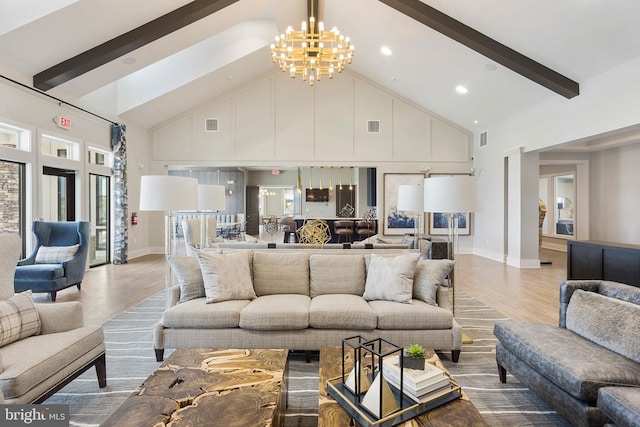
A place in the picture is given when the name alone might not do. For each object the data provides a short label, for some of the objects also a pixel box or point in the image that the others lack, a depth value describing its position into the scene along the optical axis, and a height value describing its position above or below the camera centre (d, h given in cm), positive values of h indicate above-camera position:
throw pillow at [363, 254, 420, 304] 290 -61
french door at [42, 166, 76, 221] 575 +36
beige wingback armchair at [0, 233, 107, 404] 170 -79
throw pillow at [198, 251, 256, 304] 290 -59
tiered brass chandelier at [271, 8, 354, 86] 471 +248
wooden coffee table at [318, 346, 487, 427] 139 -89
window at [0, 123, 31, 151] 485 +117
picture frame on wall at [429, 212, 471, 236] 928 -35
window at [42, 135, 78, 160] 566 +121
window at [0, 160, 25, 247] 493 +26
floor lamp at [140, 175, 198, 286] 302 +18
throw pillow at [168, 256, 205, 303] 303 -60
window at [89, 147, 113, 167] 692 +123
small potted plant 162 -73
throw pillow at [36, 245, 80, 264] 469 -58
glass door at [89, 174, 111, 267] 697 -11
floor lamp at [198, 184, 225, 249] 459 +18
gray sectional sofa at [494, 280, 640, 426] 165 -83
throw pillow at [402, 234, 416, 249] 469 -44
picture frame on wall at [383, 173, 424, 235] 912 +11
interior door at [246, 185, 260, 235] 1470 +12
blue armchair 432 -65
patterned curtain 736 +42
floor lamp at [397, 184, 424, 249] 483 +19
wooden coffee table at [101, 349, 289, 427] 138 -86
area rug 204 -125
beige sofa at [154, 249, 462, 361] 268 -78
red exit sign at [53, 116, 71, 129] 571 +163
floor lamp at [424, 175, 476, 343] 314 +16
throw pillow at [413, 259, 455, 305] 293 -60
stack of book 152 -80
